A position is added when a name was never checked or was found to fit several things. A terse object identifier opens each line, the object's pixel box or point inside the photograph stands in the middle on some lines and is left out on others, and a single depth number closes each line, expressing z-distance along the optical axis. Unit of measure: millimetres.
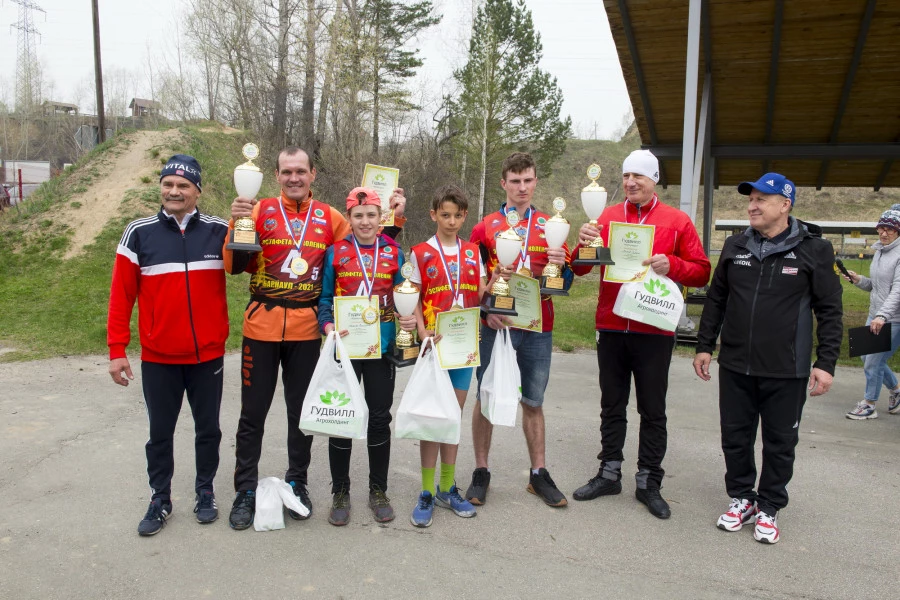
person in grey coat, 6199
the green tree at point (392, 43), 25047
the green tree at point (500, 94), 27203
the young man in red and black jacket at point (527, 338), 4117
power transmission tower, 54531
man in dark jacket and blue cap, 3816
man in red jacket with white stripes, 3686
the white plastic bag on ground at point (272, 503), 3771
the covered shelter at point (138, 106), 52272
